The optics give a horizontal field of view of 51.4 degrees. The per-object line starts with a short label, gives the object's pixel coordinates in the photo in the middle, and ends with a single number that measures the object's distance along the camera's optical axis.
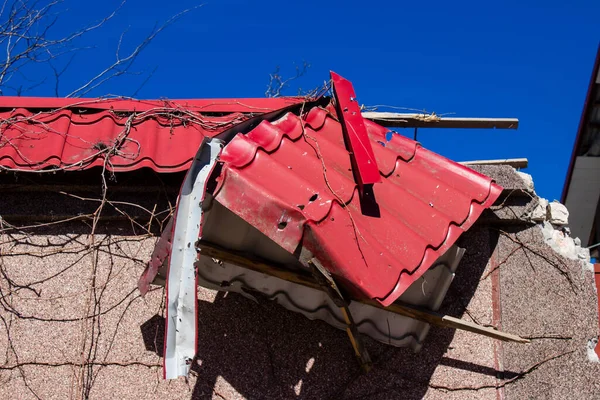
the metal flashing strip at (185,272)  3.01
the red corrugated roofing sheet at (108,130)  4.44
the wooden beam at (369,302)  3.72
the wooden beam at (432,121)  5.55
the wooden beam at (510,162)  5.50
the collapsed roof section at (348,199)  3.12
